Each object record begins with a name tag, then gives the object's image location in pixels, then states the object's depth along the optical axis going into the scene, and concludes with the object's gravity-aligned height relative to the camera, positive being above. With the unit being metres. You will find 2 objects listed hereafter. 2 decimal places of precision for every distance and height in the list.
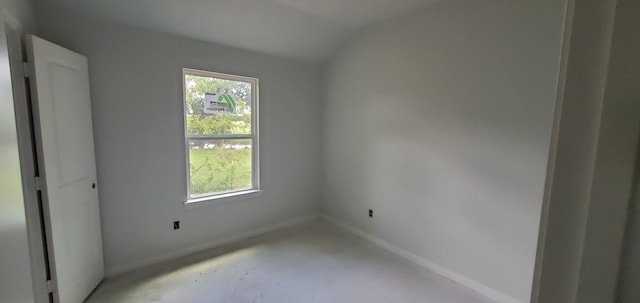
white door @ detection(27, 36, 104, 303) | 1.77 -0.31
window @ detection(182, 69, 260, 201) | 2.92 -0.08
